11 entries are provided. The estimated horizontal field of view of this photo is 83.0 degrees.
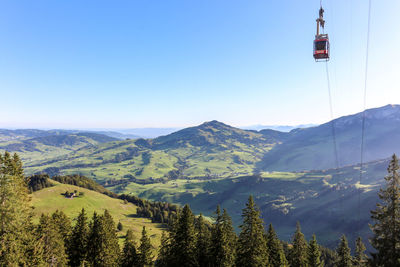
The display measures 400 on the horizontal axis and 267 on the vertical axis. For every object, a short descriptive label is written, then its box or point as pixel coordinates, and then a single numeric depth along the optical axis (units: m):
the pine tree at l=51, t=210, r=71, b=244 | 52.67
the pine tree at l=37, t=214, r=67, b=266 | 40.92
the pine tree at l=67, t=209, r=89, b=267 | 49.31
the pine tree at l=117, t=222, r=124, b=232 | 136.25
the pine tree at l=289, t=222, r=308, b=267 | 56.09
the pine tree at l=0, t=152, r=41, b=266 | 32.69
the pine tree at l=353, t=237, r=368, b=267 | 56.86
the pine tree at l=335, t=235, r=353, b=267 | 55.41
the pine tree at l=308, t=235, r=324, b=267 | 60.27
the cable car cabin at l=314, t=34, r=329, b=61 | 40.22
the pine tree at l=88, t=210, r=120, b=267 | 46.72
